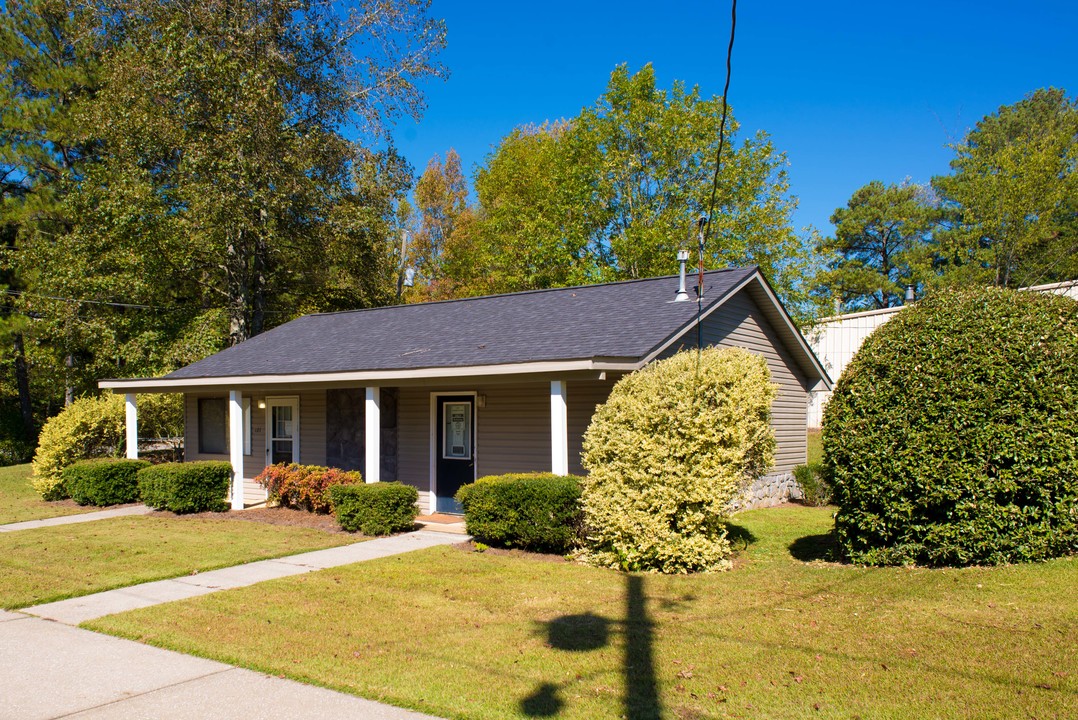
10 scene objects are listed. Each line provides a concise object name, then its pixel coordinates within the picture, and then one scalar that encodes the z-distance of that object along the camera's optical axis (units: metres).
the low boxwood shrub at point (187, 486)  14.11
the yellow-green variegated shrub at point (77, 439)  16.64
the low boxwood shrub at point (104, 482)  15.30
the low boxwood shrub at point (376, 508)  11.45
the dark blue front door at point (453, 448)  13.31
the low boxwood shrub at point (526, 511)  9.45
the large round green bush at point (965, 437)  7.15
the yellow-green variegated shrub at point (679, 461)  8.46
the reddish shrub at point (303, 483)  13.12
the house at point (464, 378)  11.11
